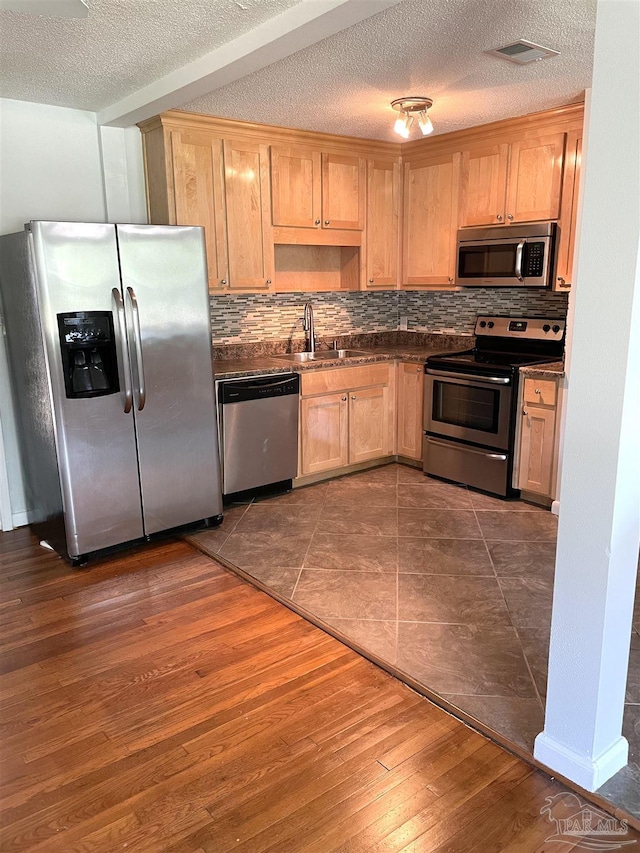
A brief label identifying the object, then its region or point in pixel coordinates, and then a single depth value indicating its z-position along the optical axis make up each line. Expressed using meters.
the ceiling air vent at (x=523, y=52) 2.74
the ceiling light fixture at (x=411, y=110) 3.55
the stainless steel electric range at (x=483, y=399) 4.20
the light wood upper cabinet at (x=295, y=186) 4.27
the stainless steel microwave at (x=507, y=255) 4.01
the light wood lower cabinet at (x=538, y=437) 3.96
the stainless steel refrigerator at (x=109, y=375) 3.15
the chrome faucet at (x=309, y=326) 4.90
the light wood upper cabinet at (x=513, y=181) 3.95
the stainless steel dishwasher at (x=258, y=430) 4.02
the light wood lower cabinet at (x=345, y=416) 4.47
